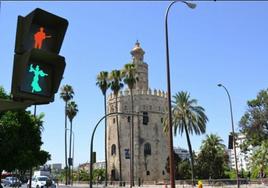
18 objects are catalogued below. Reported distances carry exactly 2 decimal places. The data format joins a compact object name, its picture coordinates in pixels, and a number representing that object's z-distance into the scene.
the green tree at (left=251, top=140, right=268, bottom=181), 59.44
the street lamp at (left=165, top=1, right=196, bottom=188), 17.89
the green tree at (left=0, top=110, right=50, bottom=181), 24.60
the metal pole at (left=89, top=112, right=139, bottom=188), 30.20
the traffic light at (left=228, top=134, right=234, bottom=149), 39.62
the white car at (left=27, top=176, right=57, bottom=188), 46.75
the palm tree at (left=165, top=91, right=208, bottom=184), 55.84
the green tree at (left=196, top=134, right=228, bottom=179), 78.88
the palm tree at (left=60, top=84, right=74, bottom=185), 82.25
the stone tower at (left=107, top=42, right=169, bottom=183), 85.62
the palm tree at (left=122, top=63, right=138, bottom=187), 69.25
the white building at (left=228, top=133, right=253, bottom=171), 69.80
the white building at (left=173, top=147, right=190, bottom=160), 195.65
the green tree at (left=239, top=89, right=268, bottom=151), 63.44
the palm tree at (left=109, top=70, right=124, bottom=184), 69.94
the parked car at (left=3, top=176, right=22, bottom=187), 58.67
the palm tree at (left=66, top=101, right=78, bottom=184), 84.62
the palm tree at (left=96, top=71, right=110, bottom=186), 71.12
